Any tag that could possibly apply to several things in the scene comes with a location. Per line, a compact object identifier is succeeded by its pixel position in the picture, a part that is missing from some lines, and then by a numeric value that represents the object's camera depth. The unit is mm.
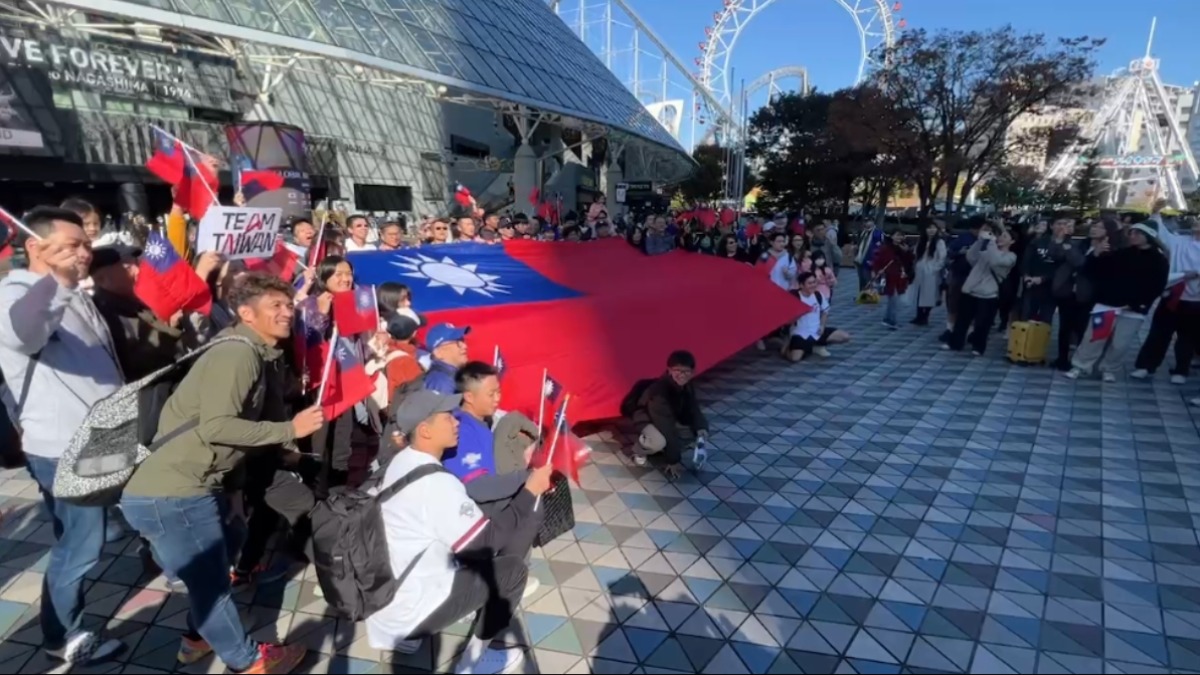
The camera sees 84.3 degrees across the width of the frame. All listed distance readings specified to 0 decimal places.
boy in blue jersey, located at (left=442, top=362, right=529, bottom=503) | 3098
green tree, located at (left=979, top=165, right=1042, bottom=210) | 30422
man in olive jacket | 2234
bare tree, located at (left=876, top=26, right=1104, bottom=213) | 19406
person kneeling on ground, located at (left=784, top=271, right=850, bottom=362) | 7992
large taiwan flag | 4855
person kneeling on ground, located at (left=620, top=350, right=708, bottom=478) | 4539
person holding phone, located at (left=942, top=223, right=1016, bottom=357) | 7934
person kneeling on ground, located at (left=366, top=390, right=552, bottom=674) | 2318
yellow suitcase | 7773
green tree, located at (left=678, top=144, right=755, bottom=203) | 49719
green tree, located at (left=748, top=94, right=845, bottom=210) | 30188
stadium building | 14406
